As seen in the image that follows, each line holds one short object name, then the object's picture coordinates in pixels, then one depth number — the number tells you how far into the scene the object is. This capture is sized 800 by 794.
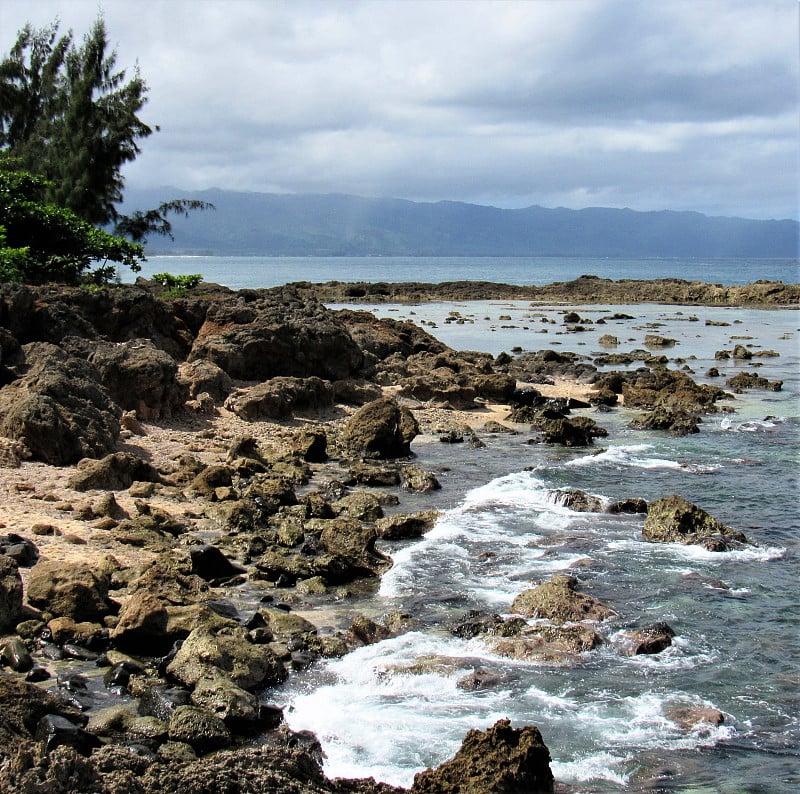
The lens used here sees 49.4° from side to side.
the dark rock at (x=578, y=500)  17.61
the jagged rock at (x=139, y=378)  21.55
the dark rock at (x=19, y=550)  11.70
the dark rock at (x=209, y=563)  12.64
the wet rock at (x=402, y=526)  15.38
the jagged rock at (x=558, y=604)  11.77
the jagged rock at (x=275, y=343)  27.97
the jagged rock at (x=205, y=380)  24.55
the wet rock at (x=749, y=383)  35.41
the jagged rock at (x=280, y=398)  24.02
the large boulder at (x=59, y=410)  16.84
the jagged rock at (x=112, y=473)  15.73
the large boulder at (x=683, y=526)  15.48
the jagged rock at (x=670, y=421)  25.88
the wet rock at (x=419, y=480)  18.65
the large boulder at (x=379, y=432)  21.42
